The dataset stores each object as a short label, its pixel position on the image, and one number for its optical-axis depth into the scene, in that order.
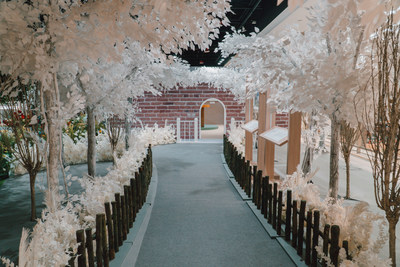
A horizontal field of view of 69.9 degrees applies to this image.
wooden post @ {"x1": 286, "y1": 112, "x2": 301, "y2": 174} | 5.14
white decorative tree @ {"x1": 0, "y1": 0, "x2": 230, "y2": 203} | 3.24
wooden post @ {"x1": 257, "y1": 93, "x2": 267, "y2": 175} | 6.98
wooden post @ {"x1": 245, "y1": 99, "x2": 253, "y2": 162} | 9.06
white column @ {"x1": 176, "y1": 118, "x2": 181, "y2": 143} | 14.53
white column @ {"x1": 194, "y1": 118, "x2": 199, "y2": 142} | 14.55
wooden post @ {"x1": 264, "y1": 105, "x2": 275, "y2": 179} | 6.56
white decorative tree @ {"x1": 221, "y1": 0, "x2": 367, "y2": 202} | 3.55
